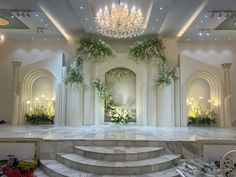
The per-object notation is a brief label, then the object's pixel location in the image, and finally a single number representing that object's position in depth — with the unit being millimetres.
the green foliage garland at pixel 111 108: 9352
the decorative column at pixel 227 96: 9039
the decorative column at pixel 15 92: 9234
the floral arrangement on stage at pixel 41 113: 9430
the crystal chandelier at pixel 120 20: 6199
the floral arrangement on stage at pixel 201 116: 9336
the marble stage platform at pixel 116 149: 4758
